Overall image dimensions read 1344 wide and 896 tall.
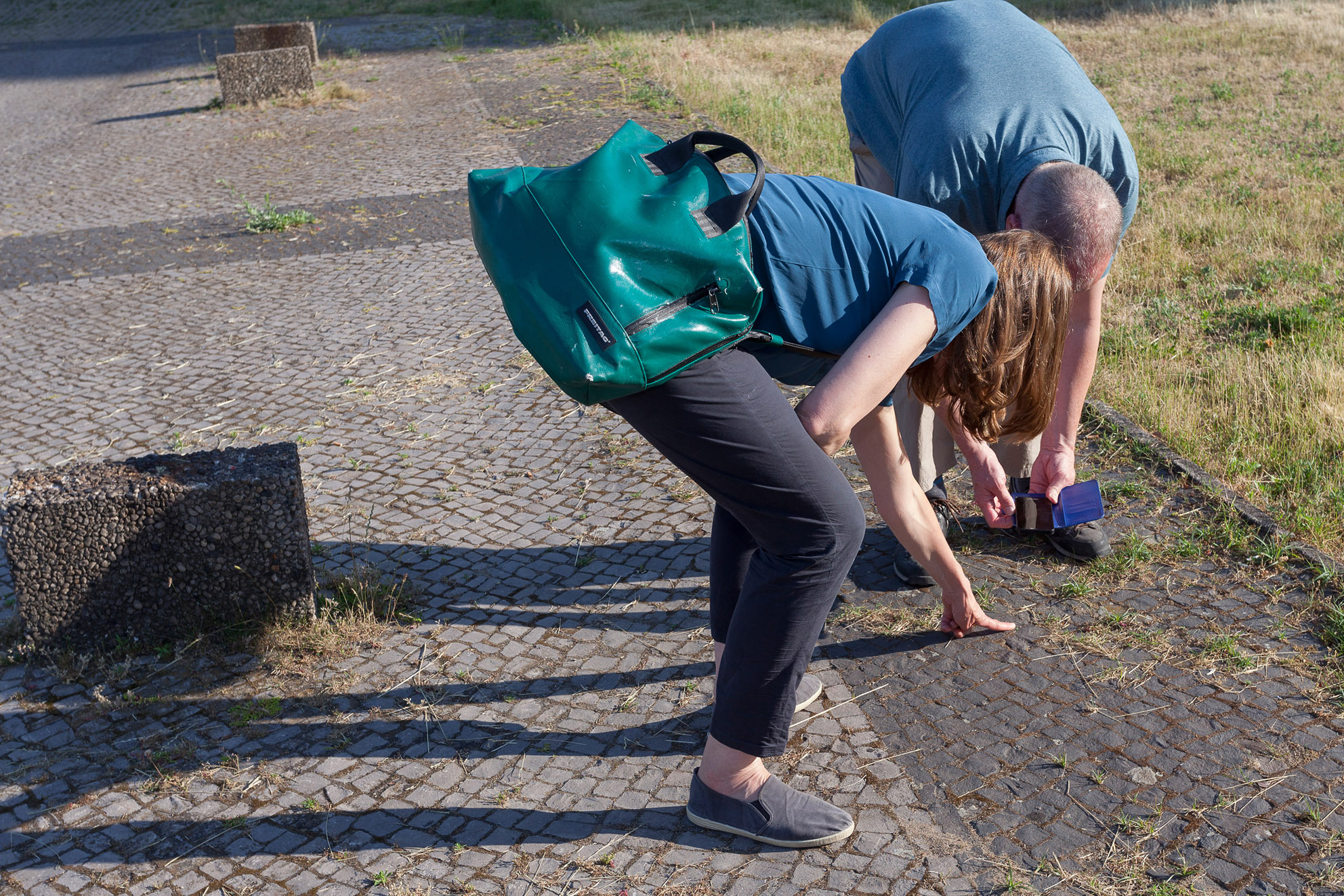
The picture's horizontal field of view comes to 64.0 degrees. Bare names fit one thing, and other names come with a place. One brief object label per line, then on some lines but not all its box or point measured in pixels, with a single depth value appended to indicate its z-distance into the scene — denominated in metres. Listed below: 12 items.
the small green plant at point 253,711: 3.39
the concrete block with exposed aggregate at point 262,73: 13.45
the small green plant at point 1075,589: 3.88
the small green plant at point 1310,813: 2.80
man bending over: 3.11
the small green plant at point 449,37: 17.61
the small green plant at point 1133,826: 2.80
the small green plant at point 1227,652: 3.45
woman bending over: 2.30
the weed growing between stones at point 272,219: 8.66
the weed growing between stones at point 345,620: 3.70
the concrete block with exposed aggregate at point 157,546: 3.51
